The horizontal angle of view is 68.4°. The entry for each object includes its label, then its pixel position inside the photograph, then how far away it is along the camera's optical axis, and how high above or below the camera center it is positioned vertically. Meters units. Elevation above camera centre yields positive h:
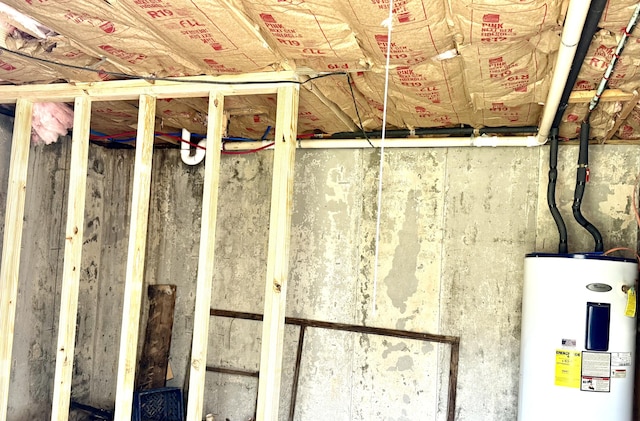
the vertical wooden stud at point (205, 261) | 2.10 -0.17
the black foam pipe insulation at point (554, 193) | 2.76 +0.32
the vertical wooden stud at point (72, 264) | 2.21 -0.24
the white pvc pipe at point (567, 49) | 1.34 +0.66
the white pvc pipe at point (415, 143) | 2.99 +0.64
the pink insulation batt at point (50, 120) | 2.78 +0.56
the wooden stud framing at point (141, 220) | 2.08 +0.00
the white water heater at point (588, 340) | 2.30 -0.45
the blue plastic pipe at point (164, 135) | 3.38 +0.59
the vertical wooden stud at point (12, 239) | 2.36 -0.15
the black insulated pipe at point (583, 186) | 2.69 +0.37
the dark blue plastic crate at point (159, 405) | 3.24 -1.31
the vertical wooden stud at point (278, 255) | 2.04 -0.12
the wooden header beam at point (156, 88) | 2.15 +0.63
